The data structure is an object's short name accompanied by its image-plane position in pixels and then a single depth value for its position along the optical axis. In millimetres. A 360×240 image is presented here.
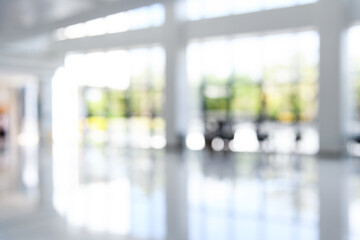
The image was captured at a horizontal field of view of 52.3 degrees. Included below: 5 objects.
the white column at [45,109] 19328
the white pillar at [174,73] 14339
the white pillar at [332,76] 11047
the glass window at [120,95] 16312
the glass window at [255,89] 12945
